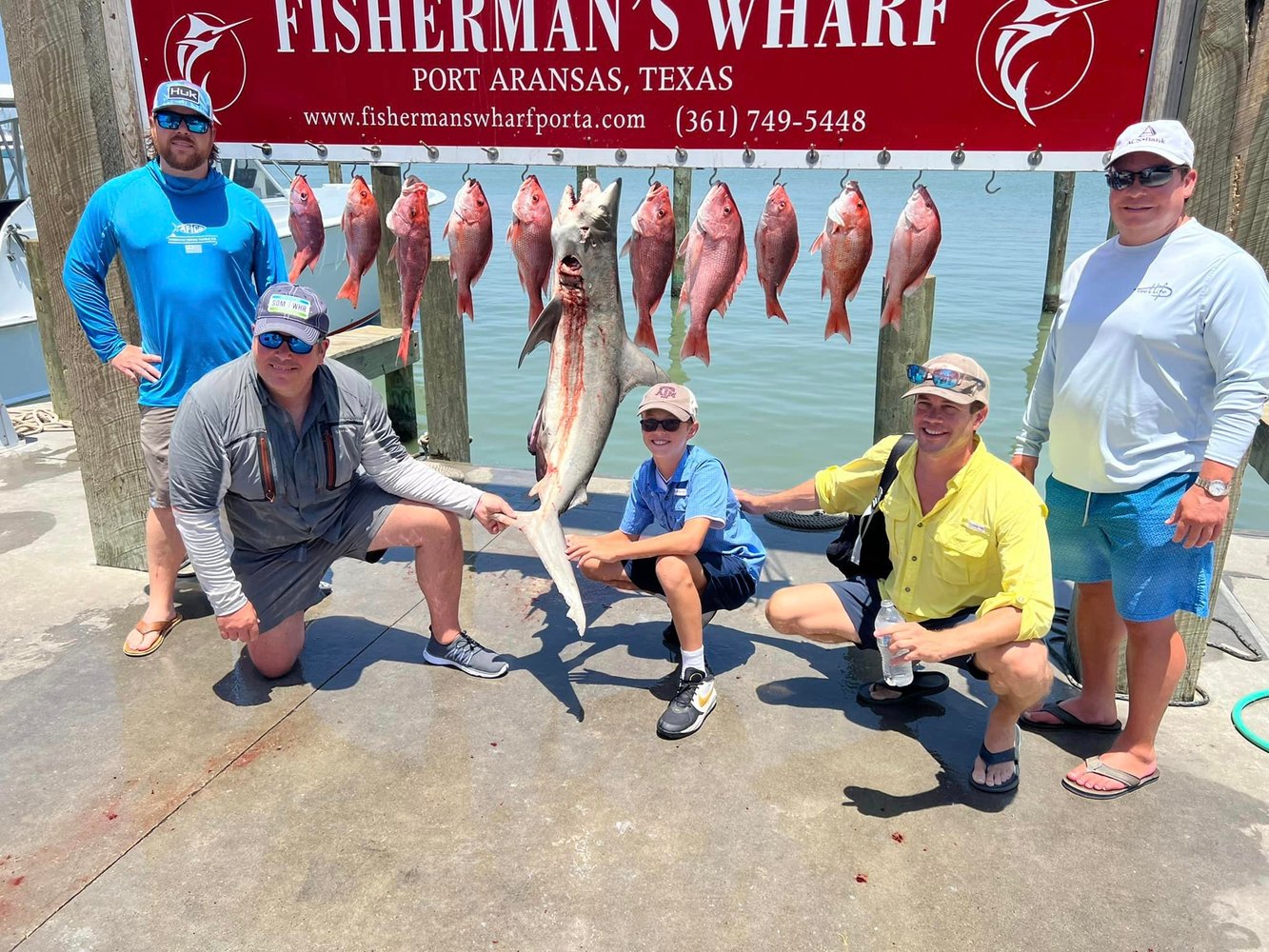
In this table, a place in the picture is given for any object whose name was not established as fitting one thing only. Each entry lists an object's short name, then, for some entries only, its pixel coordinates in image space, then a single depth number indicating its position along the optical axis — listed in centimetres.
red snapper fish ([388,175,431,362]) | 386
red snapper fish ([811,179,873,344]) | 342
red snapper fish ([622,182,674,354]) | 349
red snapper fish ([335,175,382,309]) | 392
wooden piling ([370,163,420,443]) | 582
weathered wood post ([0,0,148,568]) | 392
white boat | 949
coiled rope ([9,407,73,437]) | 706
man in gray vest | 309
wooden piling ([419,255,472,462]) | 601
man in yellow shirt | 272
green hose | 321
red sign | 326
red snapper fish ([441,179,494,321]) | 376
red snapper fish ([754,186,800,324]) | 349
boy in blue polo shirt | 330
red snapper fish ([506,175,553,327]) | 365
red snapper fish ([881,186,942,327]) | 336
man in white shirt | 259
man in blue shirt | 355
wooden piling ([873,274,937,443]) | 430
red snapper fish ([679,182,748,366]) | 346
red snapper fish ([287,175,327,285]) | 406
